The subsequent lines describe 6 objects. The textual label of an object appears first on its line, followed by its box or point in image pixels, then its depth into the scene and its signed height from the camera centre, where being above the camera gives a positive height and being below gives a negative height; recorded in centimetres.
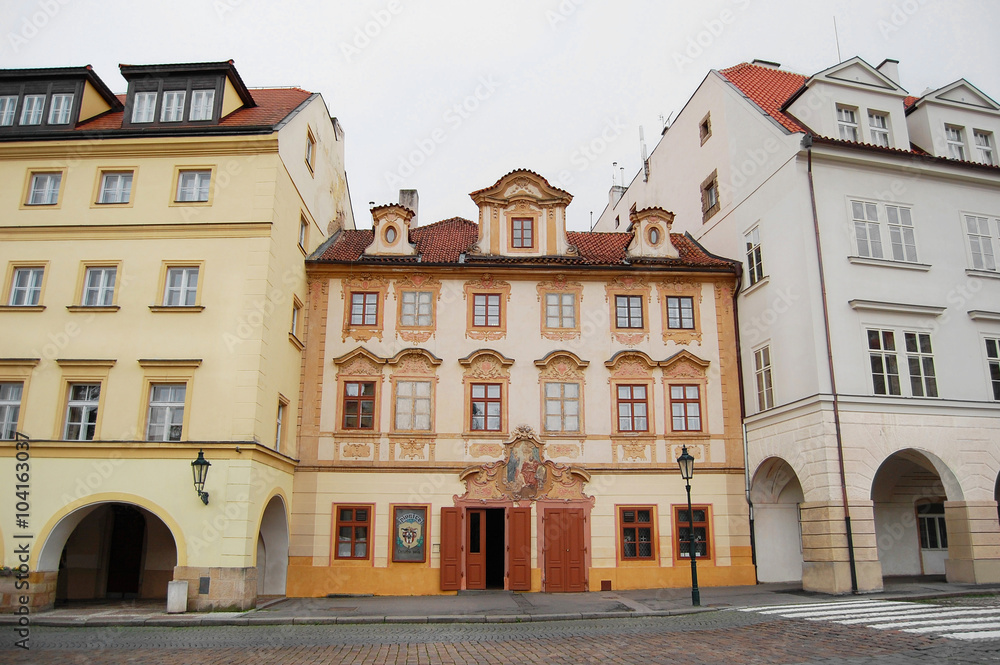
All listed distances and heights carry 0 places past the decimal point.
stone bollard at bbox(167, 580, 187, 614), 1709 -183
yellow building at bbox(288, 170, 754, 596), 2183 +321
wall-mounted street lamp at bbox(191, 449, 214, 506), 1812 +104
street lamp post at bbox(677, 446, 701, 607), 1759 +97
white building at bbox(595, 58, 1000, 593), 1942 +541
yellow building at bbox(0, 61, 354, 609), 1841 +485
